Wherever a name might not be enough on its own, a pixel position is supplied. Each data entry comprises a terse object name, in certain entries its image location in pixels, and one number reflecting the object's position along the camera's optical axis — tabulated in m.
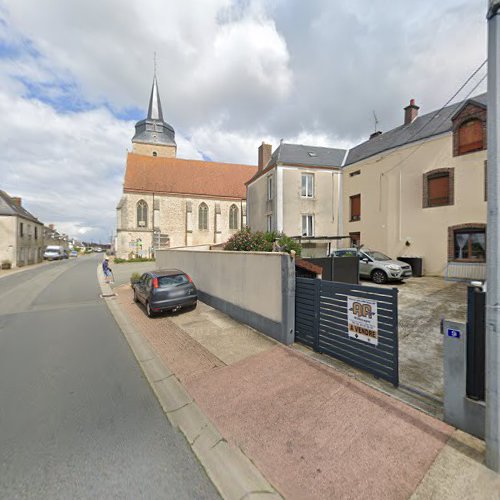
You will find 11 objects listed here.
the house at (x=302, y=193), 17.17
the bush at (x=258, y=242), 7.80
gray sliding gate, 3.44
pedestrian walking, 16.04
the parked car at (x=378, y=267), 10.47
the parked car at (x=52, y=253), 40.19
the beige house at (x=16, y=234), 27.12
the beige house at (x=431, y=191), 11.09
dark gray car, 7.27
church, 33.84
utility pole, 2.12
